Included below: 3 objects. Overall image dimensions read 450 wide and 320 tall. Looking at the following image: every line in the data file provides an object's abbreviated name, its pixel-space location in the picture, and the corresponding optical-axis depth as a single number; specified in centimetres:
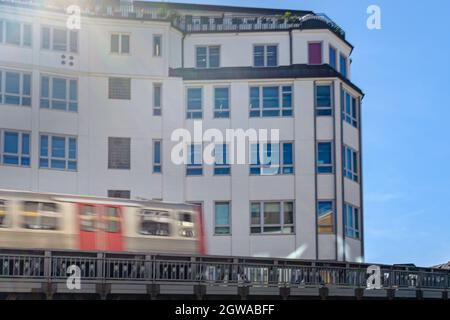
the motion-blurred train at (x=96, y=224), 4284
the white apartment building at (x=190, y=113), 6216
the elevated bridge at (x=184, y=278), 3697
